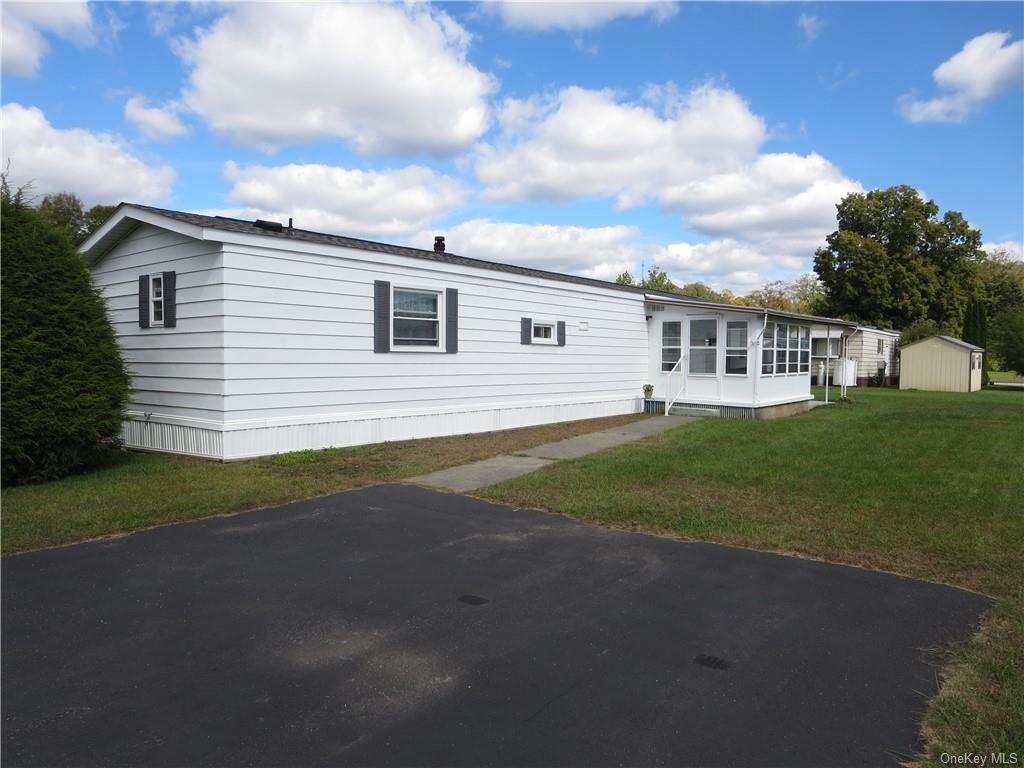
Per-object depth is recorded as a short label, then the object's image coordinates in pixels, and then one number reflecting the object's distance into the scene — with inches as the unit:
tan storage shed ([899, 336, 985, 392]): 1107.9
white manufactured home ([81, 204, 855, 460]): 371.9
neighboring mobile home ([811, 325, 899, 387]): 1145.4
